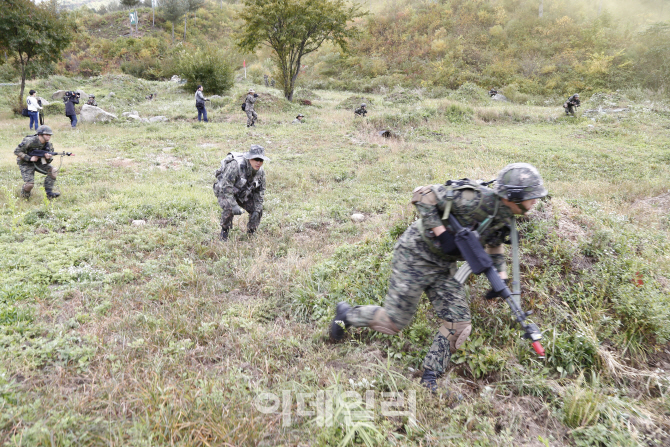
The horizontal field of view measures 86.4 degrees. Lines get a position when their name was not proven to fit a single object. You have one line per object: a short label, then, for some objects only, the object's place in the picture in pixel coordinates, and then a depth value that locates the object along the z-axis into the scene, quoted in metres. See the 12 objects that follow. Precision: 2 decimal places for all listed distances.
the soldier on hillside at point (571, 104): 14.84
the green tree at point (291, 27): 16.95
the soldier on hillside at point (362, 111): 14.42
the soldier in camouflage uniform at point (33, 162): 6.14
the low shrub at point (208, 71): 19.36
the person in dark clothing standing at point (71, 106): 12.30
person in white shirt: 11.30
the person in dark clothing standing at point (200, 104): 12.99
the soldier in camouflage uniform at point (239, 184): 4.65
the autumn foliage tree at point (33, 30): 13.70
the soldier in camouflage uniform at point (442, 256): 2.51
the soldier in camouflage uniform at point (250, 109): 12.91
